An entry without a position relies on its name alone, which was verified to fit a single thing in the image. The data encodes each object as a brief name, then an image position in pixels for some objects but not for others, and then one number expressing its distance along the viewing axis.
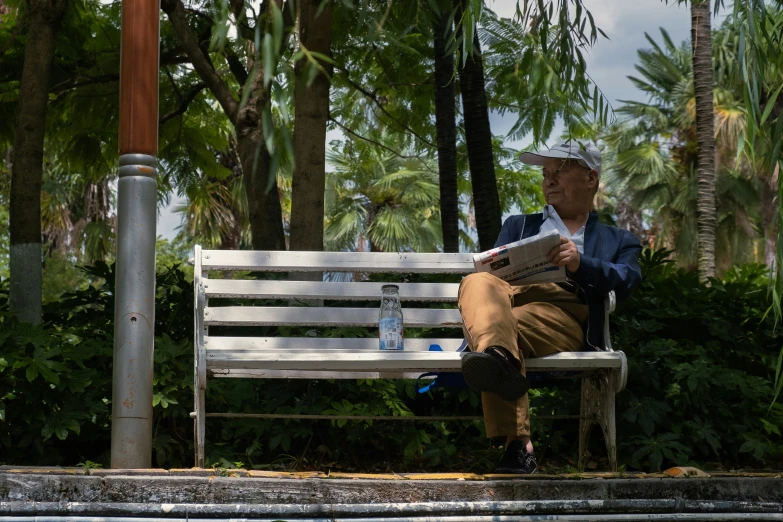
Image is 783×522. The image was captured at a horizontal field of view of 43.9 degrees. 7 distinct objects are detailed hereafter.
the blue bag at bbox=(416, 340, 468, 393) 4.59
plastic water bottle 4.71
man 4.14
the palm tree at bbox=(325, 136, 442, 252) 29.81
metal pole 4.12
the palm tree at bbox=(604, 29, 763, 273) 29.61
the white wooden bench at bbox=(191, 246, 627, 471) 4.39
